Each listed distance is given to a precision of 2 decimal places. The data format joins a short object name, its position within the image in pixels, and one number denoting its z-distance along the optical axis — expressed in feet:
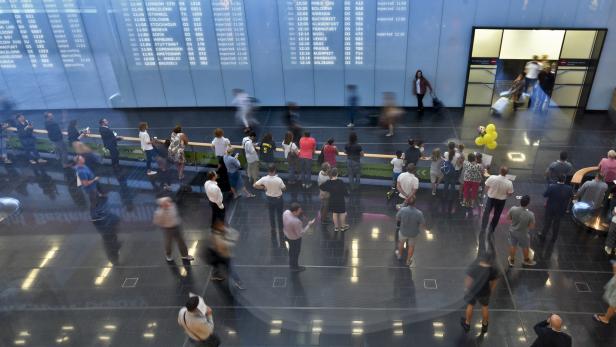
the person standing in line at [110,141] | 35.01
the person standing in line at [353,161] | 31.50
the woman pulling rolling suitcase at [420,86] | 44.86
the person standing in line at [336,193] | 26.16
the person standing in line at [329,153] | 31.53
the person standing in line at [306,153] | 31.81
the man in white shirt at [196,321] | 17.44
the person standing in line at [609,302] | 20.16
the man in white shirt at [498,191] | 25.22
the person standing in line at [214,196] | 25.39
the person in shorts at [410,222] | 23.30
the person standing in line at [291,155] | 32.17
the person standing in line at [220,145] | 32.78
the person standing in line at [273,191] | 26.30
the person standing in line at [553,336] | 16.62
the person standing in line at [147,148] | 34.13
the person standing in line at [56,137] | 36.28
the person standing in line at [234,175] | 30.76
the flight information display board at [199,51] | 44.80
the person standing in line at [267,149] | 32.37
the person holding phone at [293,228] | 22.76
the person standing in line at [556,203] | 24.88
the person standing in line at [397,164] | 30.35
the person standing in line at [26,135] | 37.32
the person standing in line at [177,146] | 33.56
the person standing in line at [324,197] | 27.58
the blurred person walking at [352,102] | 44.01
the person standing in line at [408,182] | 26.71
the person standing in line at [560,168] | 27.58
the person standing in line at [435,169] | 30.12
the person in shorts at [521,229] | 22.99
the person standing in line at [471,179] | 28.25
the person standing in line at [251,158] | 31.59
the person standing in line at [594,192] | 26.03
